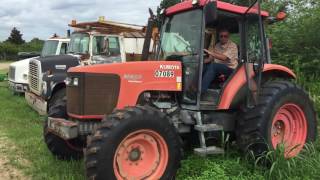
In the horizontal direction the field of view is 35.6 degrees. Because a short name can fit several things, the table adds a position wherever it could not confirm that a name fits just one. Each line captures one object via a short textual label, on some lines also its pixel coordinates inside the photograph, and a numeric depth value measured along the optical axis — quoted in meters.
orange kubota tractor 5.81
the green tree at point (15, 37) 72.75
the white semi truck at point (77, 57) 11.34
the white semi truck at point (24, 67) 15.00
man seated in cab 6.85
